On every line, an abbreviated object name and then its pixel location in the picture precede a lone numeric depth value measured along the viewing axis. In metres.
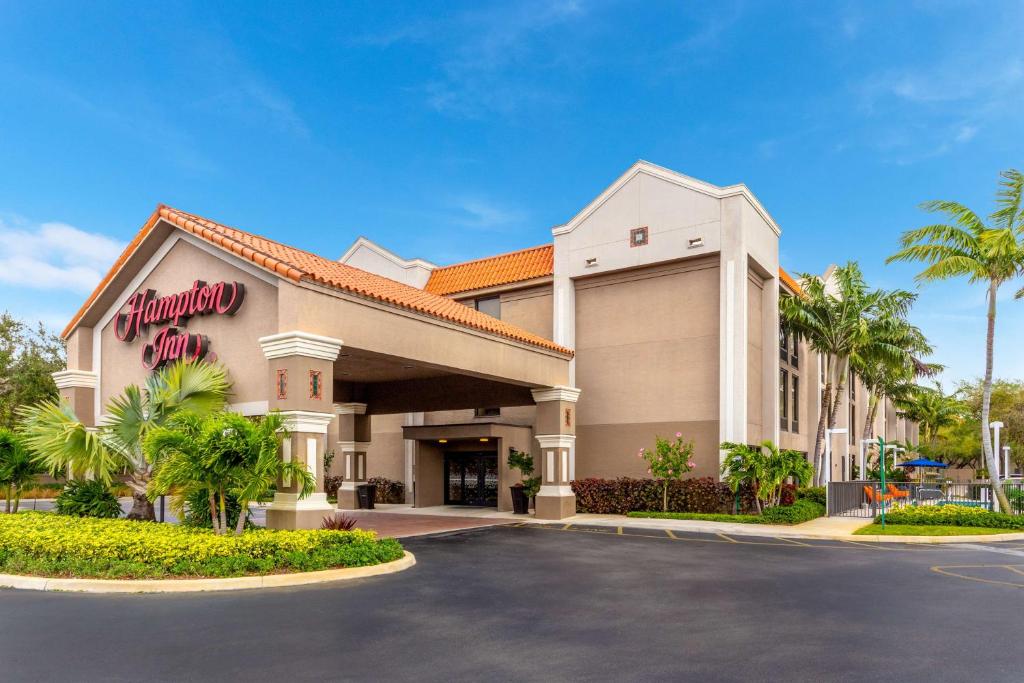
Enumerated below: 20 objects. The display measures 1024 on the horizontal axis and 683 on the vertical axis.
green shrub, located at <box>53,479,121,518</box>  18.62
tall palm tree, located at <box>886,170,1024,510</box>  23.22
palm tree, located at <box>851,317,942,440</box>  32.28
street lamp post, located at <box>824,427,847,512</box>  33.53
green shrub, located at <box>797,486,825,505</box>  29.46
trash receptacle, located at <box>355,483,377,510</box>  30.28
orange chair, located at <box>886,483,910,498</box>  33.16
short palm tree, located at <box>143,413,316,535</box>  13.71
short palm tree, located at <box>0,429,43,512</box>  19.53
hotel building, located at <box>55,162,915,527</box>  17.55
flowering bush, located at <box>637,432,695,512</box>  25.66
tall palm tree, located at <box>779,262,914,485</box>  31.33
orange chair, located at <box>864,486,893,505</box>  26.13
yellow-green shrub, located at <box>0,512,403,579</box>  12.66
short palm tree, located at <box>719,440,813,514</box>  24.47
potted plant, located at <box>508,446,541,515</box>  26.98
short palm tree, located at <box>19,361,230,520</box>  16.45
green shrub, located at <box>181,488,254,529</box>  15.30
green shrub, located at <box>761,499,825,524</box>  23.72
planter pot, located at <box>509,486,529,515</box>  27.28
